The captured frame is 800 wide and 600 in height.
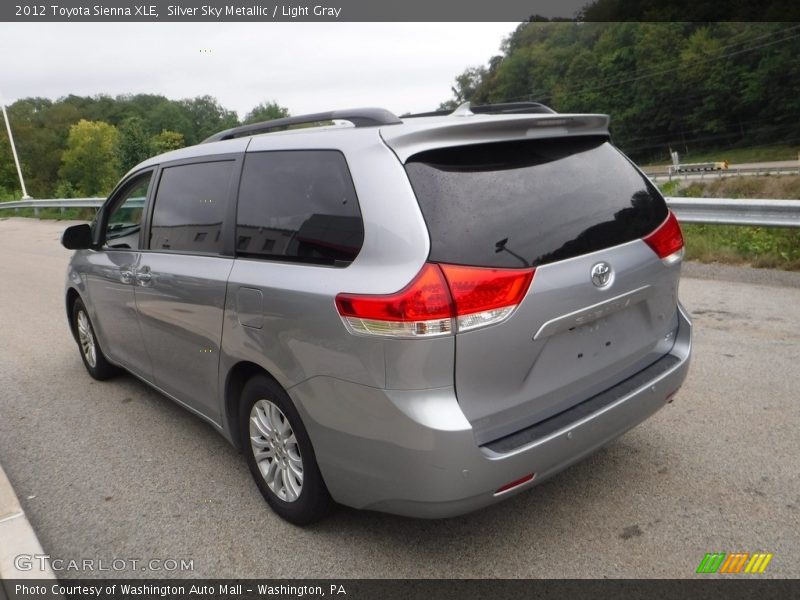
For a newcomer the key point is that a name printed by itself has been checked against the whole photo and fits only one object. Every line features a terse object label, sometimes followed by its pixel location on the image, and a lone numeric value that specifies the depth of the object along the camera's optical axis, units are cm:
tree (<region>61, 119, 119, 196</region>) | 9506
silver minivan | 243
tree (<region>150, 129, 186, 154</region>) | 8069
